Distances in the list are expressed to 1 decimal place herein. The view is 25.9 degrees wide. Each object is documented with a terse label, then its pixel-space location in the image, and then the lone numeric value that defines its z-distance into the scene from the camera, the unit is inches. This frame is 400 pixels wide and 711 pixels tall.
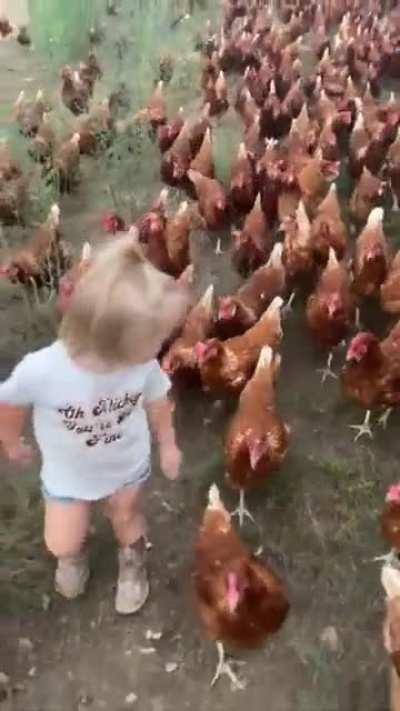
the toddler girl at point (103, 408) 62.5
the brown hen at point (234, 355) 93.1
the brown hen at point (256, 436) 83.7
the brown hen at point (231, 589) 67.2
